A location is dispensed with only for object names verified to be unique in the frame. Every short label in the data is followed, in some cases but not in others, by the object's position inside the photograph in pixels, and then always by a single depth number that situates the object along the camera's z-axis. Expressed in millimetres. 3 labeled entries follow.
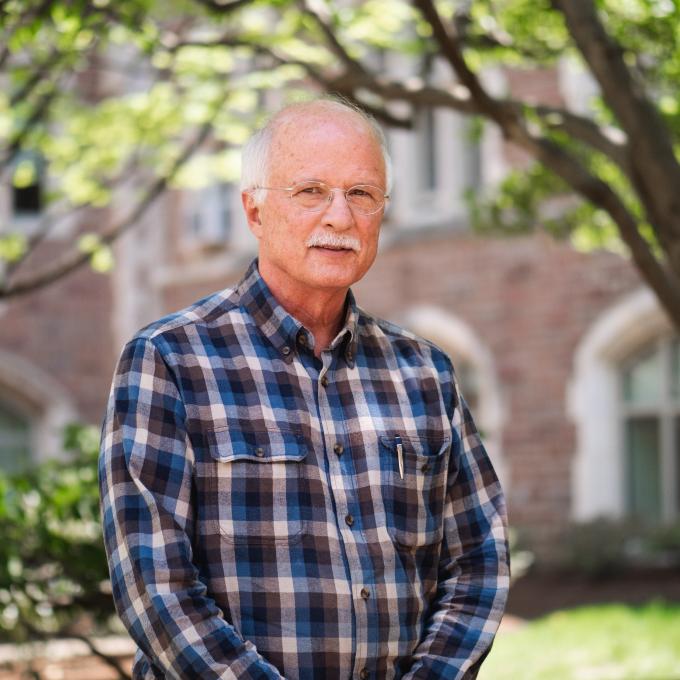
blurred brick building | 22057
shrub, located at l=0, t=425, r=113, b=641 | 7805
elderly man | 3899
